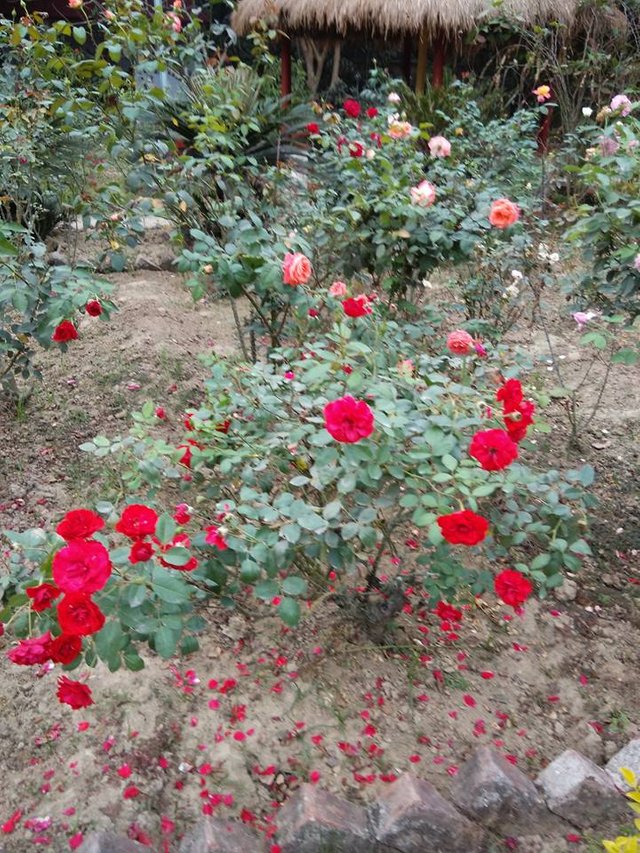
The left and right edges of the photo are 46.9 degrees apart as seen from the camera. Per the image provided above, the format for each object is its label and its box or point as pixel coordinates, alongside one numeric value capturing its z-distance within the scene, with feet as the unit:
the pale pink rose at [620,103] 8.28
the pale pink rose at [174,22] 9.98
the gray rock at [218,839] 4.86
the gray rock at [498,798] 5.40
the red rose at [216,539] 4.98
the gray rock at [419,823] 5.08
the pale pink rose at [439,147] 9.95
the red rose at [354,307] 5.98
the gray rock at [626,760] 5.80
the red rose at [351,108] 11.83
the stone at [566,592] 7.90
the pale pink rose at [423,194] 8.24
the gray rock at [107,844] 4.71
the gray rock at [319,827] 4.99
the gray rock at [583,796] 5.52
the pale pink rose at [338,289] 7.16
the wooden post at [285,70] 25.73
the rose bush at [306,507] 4.33
